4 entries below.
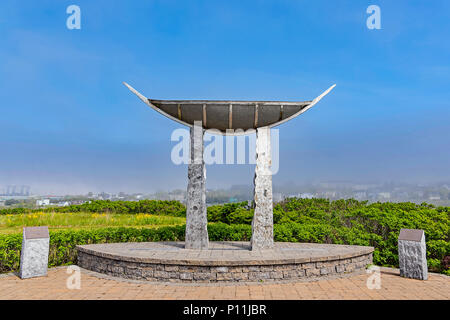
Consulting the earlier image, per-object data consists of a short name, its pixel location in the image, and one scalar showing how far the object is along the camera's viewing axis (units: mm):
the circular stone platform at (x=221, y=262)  6930
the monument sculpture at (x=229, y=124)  8430
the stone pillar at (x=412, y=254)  7414
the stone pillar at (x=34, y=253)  7551
